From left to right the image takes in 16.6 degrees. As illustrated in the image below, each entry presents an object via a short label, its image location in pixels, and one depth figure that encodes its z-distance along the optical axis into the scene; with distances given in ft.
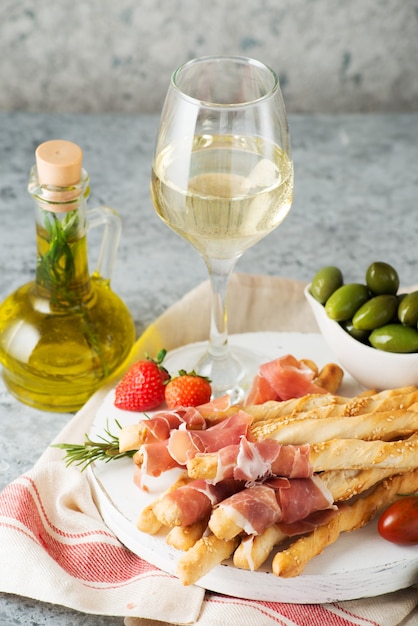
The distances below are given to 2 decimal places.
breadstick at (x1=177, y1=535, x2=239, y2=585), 2.45
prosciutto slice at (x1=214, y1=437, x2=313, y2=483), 2.54
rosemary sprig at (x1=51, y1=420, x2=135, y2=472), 2.76
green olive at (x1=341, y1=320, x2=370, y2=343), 2.89
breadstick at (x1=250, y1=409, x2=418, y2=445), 2.63
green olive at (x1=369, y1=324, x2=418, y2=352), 2.83
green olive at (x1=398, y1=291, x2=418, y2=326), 2.84
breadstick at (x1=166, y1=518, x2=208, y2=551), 2.52
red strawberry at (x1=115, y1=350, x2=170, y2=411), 2.89
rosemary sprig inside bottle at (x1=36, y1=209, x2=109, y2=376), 2.91
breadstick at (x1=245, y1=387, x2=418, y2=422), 2.73
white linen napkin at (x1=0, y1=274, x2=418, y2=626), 2.55
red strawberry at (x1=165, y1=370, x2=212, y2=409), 2.87
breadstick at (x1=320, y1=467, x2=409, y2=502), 2.59
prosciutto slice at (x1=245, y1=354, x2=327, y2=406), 2.88
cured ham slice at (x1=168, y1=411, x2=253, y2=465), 2.62
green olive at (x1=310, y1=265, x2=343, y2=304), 2.95
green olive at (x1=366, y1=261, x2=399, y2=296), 2.91
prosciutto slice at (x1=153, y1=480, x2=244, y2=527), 2.51
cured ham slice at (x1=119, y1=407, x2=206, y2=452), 2.68
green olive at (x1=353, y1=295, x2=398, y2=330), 2.86
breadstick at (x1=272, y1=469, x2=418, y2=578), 2.49
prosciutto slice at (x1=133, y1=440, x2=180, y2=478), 2.63
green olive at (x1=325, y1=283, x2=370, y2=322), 2.89
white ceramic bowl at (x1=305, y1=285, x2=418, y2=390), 2.85
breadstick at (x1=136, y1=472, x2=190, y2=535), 2.58
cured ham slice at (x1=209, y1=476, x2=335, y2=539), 2.48
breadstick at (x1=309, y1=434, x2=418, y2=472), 2.58
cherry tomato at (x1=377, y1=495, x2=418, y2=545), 2.57
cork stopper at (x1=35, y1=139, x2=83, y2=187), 2.83
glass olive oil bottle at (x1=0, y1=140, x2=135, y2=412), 2.88
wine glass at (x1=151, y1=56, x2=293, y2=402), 2.67
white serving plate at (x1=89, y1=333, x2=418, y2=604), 2.54
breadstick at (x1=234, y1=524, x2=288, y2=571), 2.49
